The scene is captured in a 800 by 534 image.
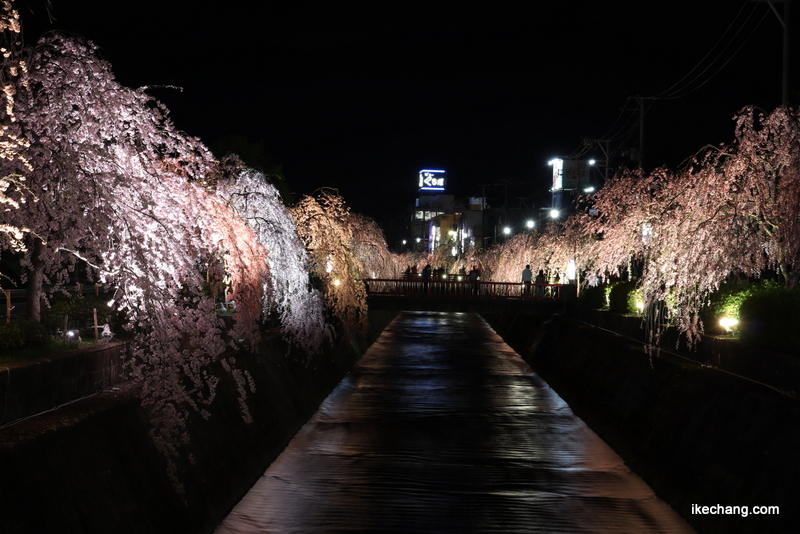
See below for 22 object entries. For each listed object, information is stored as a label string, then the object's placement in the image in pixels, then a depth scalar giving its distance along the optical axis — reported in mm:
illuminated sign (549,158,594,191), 80375
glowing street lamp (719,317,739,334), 15664
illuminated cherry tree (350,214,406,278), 41656
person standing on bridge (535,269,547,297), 35428
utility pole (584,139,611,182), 44138
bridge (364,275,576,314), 34188
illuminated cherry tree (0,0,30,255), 8312
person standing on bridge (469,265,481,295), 46531
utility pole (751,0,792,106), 16328
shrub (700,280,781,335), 15812
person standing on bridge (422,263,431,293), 45875
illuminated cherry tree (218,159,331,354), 16594
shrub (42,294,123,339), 12602
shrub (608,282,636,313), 24800
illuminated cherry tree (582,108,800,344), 14281
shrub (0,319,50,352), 10917
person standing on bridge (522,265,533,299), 38812
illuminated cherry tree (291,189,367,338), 25641
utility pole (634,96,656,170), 29597
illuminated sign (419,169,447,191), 167375
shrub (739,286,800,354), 12500
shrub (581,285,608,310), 29859
